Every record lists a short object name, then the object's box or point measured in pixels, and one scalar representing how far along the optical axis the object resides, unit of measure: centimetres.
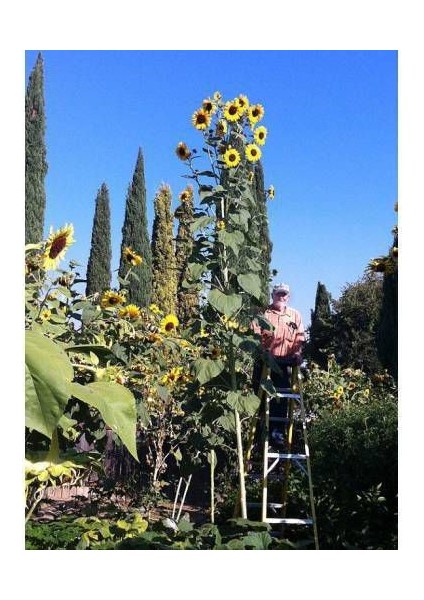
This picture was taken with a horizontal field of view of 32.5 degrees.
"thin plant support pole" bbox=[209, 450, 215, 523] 417
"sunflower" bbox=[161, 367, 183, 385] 429
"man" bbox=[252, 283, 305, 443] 413
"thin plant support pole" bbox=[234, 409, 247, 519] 353
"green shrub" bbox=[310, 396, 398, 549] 347
